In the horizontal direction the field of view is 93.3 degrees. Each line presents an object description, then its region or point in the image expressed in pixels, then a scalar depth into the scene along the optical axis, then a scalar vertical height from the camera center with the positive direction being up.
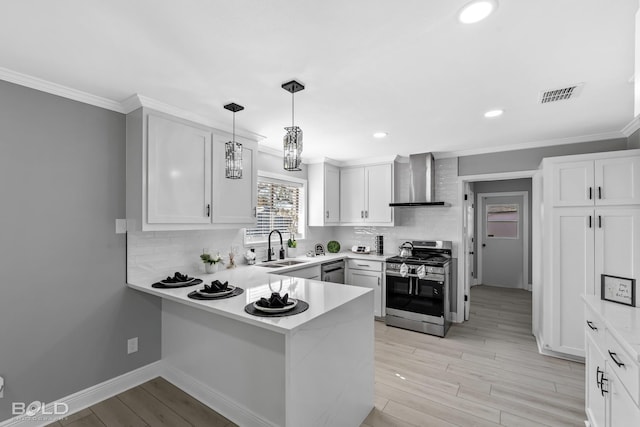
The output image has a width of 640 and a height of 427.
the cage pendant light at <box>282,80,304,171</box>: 1.96 +0.45
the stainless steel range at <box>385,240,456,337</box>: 3.81 -0.98
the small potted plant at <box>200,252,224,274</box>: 3.07 -0.48
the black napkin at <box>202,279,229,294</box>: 2.25 -0.54
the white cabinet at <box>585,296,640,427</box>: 1.29 -0.78
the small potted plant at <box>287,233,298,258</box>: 4.33 -0.45
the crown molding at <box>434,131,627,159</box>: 3.34 +0.89
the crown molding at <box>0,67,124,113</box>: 2.01 +0.92
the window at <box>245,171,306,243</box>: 4.06 +0.13
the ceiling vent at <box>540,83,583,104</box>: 2.22 +0.94
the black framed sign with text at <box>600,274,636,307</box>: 1.81 -0.46
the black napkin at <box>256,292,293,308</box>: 1.81 -0.52
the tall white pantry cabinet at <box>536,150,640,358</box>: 2.77 -0.15
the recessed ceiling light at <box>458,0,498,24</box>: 1.35 +0.96
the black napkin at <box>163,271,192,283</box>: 2.59 -0.55
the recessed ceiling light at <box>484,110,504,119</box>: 2.70 +0.94
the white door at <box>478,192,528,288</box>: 6.50 -0.52
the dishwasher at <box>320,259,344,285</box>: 4.16 -0.80
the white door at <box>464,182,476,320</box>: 4.39 -0.50
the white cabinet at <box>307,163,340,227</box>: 4.68 +0.35
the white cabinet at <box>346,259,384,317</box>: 4.34 -0.88
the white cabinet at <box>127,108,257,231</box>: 2.44 +0.34
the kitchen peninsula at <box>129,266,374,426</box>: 1.73 -0.97
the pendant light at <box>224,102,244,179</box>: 2.35 +0.43
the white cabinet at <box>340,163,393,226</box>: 4.60 +0.34
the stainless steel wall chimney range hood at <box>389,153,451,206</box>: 4.30 +0.52
